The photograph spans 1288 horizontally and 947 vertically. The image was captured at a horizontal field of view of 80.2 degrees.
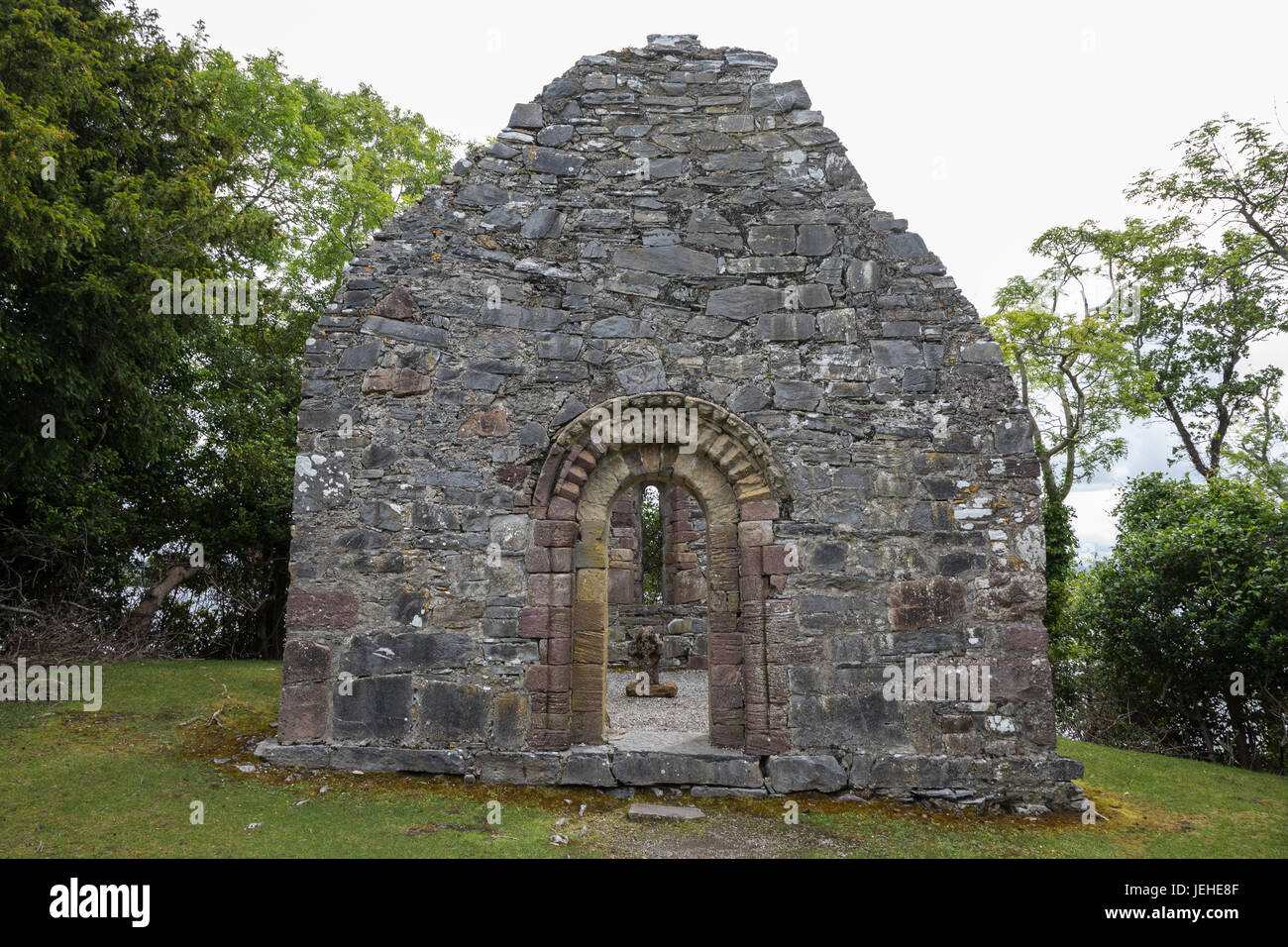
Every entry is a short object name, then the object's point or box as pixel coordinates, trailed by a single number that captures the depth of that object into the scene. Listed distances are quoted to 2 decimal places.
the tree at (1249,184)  14.34
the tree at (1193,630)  8.91
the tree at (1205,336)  15.62
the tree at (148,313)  8.39
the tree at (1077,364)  15.44
